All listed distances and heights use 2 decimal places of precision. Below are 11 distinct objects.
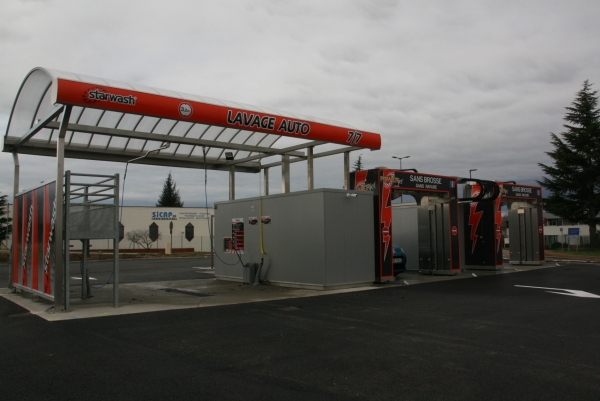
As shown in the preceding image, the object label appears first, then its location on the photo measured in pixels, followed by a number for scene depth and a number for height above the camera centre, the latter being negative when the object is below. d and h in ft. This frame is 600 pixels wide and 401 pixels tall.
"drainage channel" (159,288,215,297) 39.78 -5.16
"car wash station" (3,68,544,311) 31.55 +2.43
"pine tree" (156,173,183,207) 291.58 +20.88
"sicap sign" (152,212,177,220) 163.02 +4.96
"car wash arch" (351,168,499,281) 49.70 +1.89
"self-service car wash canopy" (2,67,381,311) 30.30 +7.57
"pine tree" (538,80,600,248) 129.90 +14.99
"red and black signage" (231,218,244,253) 50.68 -0.43
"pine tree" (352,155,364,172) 252.42 +32.66
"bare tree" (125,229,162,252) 148.77 -2.03
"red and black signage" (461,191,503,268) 60.13 -0.83
